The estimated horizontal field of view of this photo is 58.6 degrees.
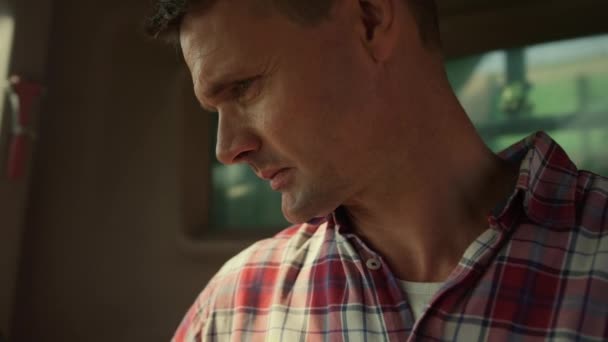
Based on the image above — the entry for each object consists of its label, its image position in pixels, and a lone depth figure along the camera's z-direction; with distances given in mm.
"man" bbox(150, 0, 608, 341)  750
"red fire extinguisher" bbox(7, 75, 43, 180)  1446
